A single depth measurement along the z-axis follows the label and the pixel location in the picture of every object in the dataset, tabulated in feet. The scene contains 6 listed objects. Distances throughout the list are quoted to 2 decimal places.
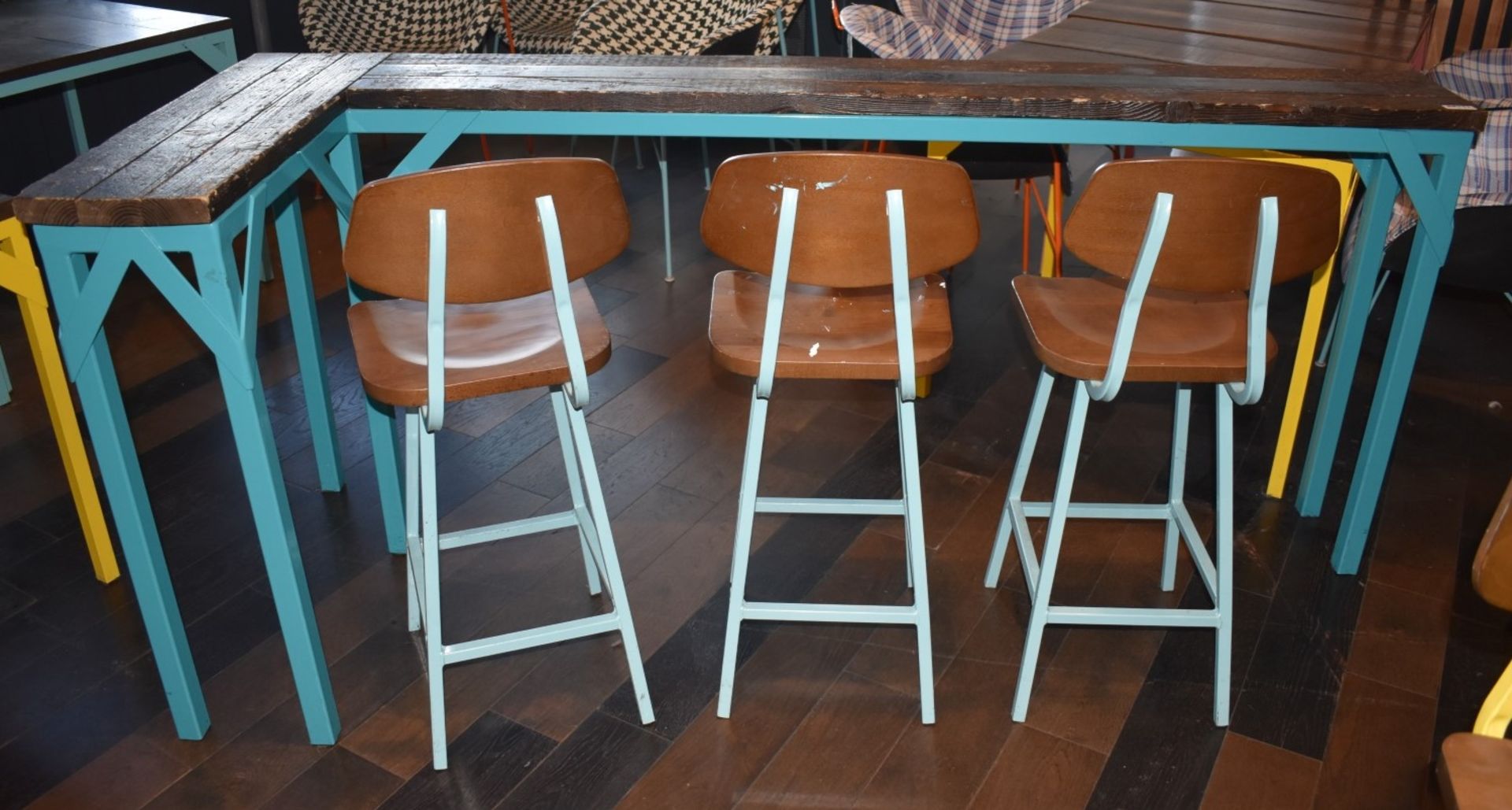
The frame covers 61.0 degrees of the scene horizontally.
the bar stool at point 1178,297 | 5.93
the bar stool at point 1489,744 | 4.28
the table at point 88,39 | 9.80
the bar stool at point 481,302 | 5.73
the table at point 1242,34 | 9.23
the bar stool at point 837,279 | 5.83
